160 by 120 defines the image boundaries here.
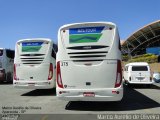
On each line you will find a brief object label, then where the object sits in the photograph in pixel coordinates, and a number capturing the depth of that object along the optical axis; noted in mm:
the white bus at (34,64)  6990
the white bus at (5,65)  11021
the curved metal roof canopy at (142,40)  30706
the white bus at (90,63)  4807
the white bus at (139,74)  9561
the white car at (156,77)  13126
